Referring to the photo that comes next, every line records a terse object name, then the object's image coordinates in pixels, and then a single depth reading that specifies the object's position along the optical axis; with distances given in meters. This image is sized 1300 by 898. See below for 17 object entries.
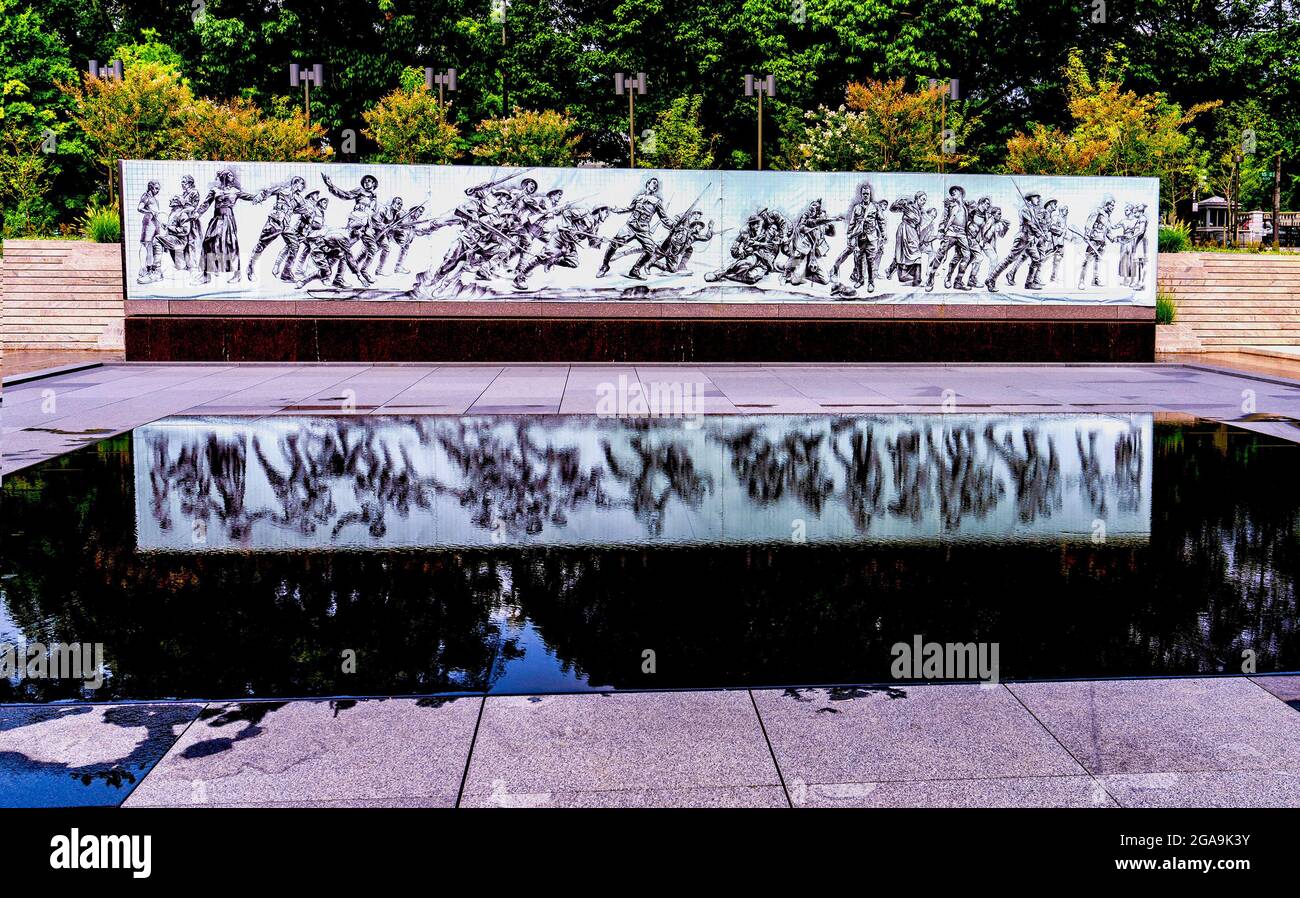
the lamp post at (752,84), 36.47
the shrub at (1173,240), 29.91
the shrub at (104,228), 27.17
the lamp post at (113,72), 33.64
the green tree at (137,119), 28.98
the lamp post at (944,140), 38.56
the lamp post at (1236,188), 50.38
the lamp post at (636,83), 36.84
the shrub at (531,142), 33.69
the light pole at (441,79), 42.52
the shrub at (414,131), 34.72
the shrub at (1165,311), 25.86
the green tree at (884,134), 31.41
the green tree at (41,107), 52.39
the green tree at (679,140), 45.53
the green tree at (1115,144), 31.33
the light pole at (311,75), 38.58
